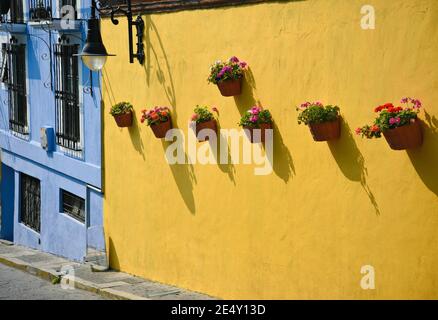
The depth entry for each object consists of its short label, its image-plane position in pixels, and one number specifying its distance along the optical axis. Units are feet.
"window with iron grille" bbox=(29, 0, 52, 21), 49.89
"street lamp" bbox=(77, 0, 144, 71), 35.83
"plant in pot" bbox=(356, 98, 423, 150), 24.59
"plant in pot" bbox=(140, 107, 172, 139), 36.40
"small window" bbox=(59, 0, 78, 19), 45.50
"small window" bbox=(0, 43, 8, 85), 57.67
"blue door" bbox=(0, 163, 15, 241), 60.59
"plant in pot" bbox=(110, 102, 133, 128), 39.60
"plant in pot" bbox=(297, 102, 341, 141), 27.66
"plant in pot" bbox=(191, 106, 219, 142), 33.78
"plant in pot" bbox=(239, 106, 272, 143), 30.50
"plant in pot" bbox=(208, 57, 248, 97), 31.81
